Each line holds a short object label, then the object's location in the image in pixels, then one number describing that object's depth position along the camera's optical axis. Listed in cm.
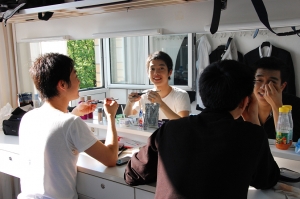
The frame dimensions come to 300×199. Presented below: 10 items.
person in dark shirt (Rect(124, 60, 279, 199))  83
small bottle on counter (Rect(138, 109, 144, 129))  172
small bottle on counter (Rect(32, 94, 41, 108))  223
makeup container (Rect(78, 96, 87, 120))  191
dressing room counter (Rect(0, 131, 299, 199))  115
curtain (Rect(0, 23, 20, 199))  224
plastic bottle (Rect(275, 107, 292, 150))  126
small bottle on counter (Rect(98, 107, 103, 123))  189
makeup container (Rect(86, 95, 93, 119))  194
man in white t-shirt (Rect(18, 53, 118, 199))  115
